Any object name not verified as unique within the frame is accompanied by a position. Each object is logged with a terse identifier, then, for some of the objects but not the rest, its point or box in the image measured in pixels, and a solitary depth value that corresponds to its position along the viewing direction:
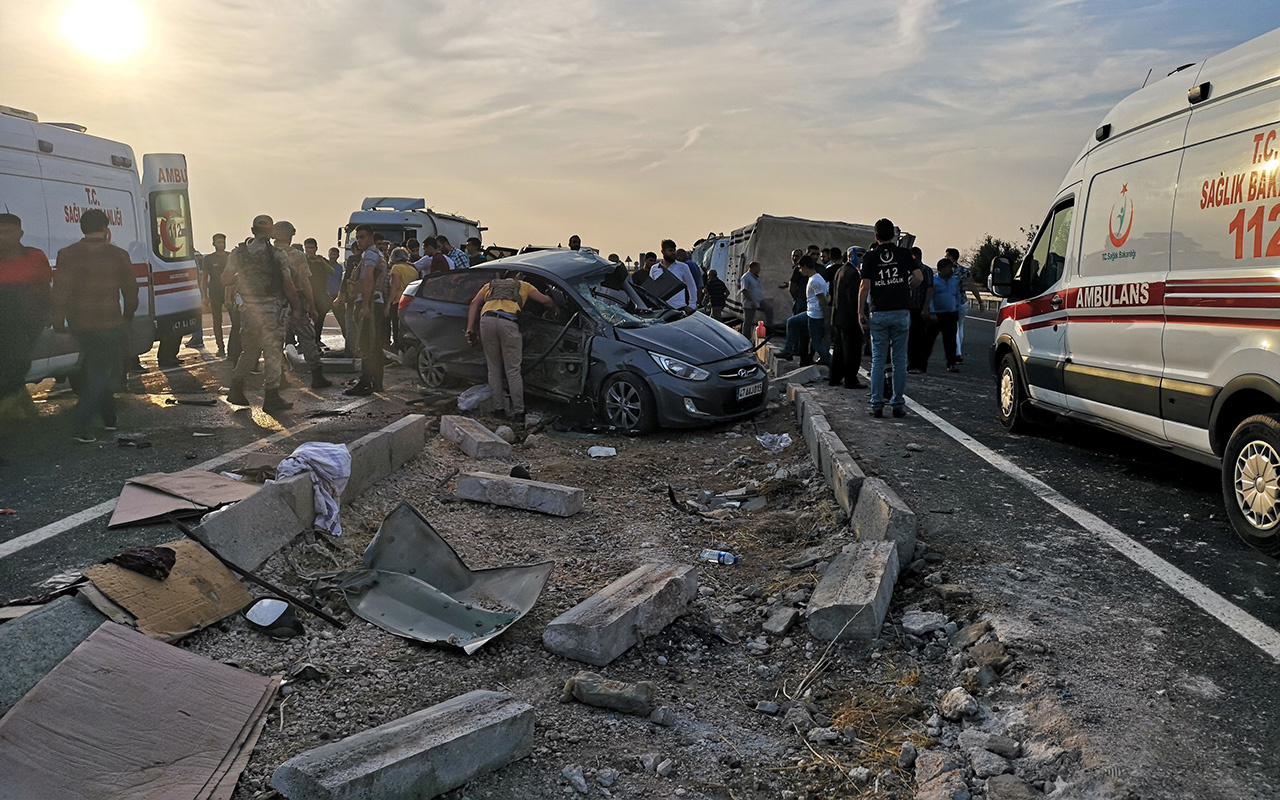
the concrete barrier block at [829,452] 6.47
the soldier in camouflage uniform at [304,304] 10.19
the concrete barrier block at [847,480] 5.66
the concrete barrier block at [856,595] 4.05
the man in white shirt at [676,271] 13.30
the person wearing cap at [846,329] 10.72
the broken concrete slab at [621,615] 3.88
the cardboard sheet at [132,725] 2.77
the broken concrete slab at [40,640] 3.27
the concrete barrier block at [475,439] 7.96
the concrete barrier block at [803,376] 11.43
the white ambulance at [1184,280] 4.66
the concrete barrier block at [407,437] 6.97
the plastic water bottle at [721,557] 5.32
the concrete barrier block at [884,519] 4.79
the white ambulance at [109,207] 8.90
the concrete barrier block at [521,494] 6.23
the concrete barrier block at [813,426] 7.41
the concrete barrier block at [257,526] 4.46
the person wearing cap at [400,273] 11.82
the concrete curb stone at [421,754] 2.67
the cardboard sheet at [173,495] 5.29
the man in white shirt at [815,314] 12.57
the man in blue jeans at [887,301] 8.48
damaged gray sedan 8.93
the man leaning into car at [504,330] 9.22
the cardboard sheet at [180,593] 3.80
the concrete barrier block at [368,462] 6.08
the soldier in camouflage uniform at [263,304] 9.65
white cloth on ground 5.34
